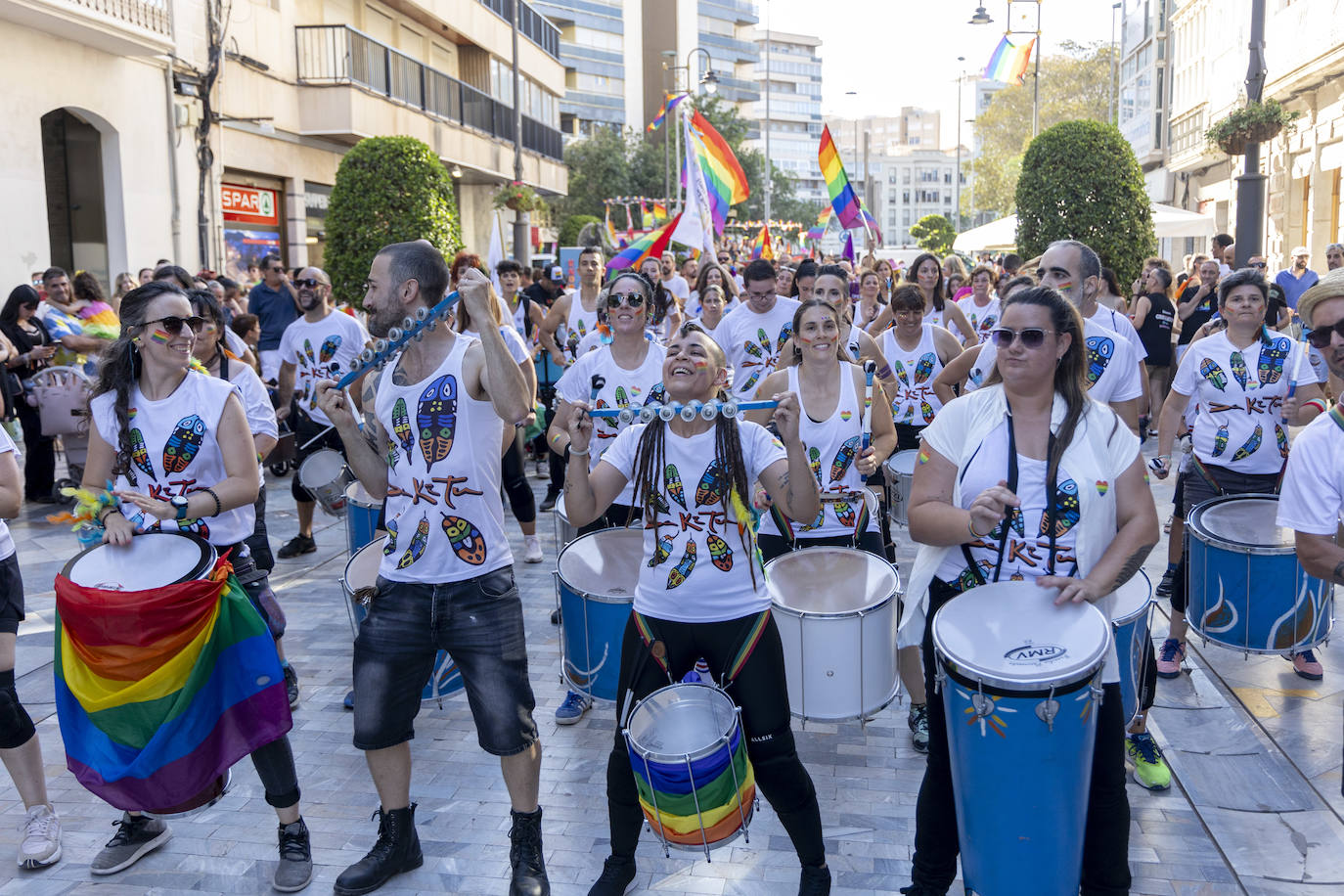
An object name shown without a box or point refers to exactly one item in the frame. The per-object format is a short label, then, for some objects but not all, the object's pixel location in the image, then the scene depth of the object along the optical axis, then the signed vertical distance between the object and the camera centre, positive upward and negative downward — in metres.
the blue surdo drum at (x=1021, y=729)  2.87 -1.04
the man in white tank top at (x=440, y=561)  3.70 -0.77
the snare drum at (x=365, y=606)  4.64 -1.15
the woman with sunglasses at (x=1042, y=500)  3.17 -0.52
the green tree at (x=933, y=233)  63.75 +4.56
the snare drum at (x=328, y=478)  6.70 -0.90
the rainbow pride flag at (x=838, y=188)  15.02 +1.65
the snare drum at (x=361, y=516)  5.71 -0.97
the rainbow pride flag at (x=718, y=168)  15.38 +1.98
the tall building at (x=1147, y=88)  42.88 +8.77
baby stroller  9.47 -0.63
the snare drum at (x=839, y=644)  4.15 -1.18
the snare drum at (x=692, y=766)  3.27 -1.27
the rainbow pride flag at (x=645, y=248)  13.59 +0.81
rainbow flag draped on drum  3.60 -1.16
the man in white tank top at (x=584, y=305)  8.93 +0.10
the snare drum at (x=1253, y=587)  4.69 -1.14
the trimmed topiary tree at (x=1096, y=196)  14.38 +1.43
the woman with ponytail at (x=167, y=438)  3.95 -0.40
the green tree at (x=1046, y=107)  53.75 +9.83
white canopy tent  17.64 +1.28
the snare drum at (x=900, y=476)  7.16 -1.01
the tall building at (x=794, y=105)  127.12 +23.28
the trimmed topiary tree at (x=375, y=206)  13.34 +1.32
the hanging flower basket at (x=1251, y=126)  13.05 +2.11
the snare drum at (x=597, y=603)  4.51 -1.10
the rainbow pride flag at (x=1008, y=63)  27.75 +6.00
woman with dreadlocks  3.53 -0.81
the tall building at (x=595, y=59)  81.19 +18.47
